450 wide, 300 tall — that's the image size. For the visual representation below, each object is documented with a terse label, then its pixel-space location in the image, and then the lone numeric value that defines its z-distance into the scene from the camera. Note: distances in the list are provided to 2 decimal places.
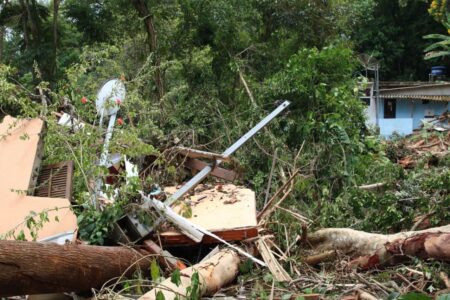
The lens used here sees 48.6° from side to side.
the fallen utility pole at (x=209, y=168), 4.44
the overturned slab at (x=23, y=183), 3.92
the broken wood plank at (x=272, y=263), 3.57
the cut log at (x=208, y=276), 2.96
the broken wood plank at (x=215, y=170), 5.26
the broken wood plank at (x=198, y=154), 4.96
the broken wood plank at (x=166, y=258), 3.66
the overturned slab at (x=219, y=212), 3.92
